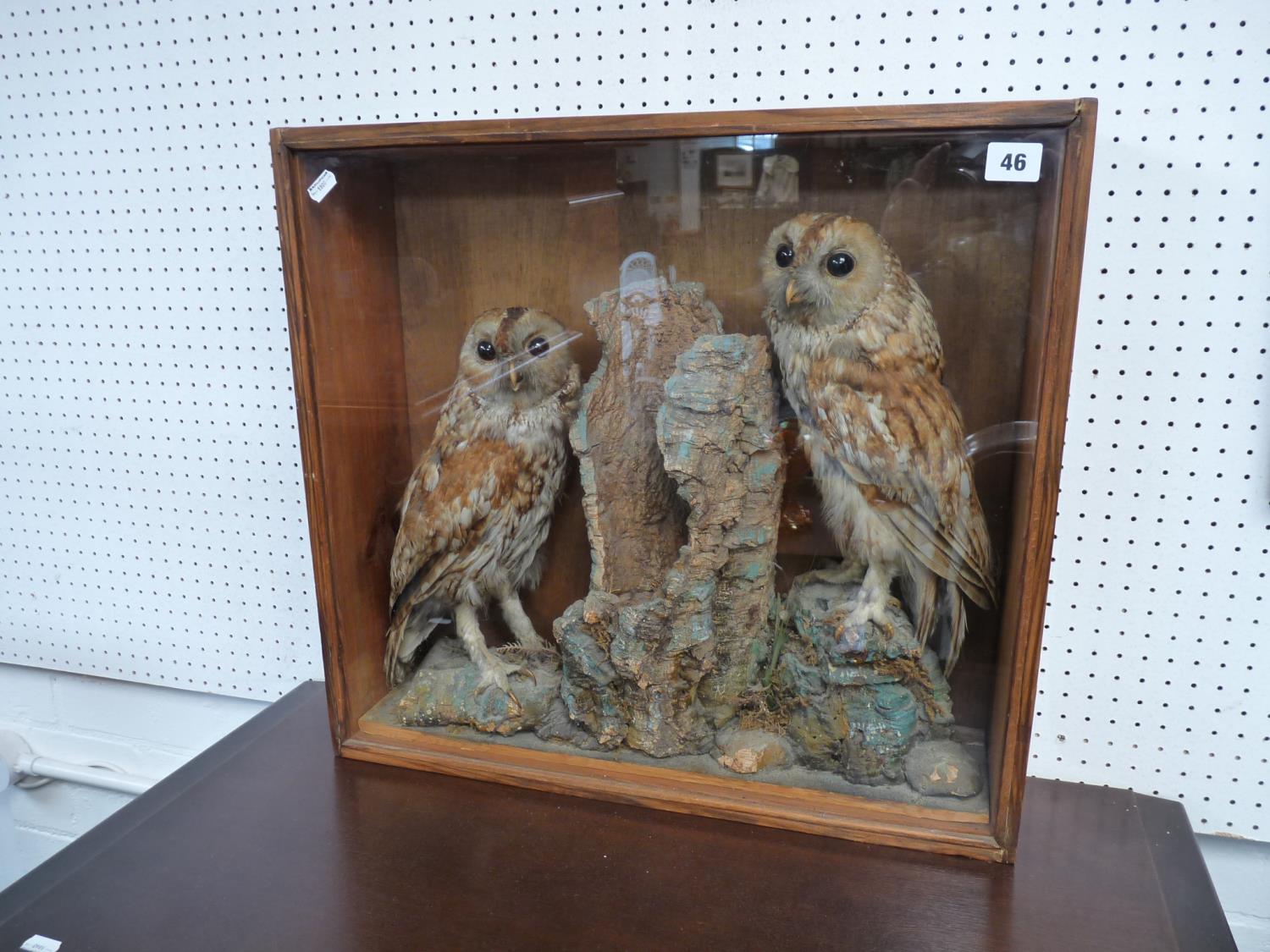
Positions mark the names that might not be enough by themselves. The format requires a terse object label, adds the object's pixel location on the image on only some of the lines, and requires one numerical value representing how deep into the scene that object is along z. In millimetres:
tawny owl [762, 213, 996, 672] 1065
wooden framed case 951
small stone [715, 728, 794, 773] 1174
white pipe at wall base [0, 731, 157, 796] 1905
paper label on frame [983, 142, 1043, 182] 912
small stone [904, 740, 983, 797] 1114
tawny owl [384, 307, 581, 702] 1251
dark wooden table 968
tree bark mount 1076
